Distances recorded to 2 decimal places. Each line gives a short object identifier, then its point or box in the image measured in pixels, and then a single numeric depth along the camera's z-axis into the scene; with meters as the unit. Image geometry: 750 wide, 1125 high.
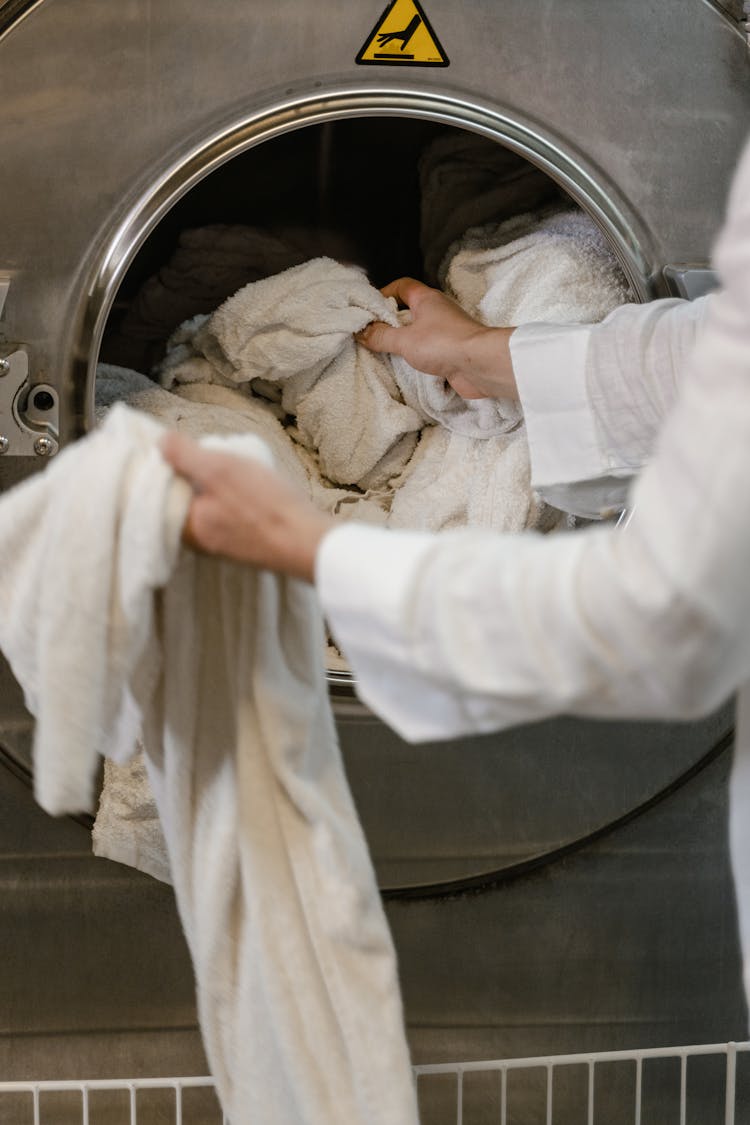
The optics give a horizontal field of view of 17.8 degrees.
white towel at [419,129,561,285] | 2.96
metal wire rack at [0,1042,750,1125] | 2.93
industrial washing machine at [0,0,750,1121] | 2.59
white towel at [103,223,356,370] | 3.02
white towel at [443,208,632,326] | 2.83
